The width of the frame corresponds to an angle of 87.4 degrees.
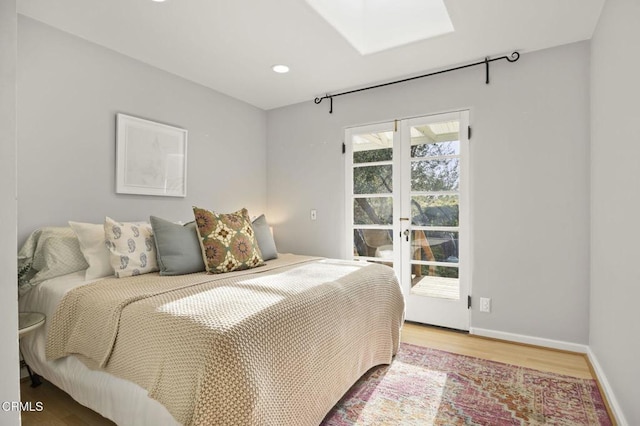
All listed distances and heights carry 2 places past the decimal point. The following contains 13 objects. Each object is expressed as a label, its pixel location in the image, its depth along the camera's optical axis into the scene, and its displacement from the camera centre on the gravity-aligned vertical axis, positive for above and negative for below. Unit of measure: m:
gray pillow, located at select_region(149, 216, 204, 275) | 2.19 -0.25
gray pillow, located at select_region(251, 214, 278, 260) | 2.87 -0.24
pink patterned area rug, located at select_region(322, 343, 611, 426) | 1.75 -1.08
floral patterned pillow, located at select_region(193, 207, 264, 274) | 2.29 -0.22
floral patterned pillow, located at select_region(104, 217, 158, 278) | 2.08 -0.24
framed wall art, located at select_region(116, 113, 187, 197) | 2.71 +0.47
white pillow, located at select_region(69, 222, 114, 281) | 2.09 -0.25
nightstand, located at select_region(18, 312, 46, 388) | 1.72 -0.60
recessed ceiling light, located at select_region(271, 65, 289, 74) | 2.97 +1.29
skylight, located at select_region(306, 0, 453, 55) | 2.46 +1.47
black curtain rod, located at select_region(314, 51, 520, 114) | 2.76 +1.28
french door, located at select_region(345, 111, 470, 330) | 3.04 +0.05
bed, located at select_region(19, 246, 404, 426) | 1.19 -0.58
